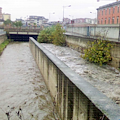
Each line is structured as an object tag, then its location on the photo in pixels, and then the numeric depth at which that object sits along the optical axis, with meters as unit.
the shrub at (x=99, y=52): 11.61
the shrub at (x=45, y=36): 27.25
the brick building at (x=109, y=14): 40.59
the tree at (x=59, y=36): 23.78
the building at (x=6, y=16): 127.44
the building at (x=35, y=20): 126.24
